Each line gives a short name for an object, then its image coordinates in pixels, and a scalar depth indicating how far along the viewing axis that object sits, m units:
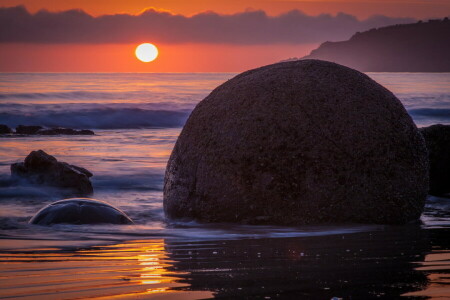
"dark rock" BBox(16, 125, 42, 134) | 25.70
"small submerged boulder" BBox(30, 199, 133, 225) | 7.75
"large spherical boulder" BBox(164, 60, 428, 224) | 7.18
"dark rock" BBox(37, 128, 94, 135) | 25.09
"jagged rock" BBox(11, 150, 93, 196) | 11.30
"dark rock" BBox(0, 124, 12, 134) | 25.58
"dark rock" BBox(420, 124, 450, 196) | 11.05
